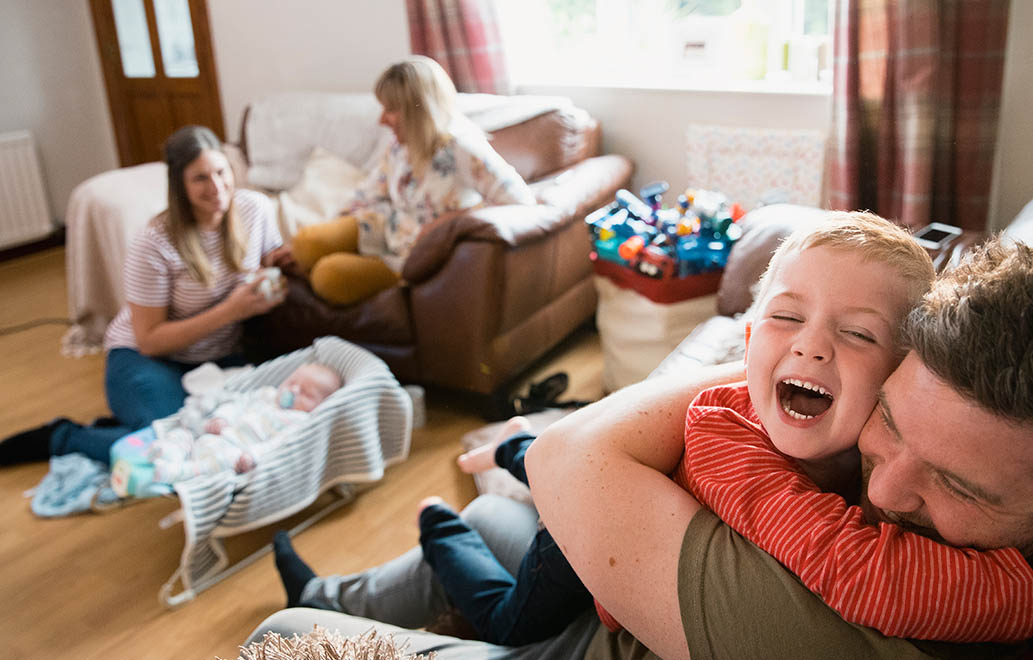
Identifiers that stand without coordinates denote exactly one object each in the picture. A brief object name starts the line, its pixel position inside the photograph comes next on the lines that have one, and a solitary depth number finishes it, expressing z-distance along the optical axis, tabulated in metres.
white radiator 4.61
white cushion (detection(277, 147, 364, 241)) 3.36
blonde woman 2.72
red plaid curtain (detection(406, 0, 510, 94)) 3.50
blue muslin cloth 2.26
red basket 2.43
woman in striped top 2.34
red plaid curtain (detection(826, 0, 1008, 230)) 2.42
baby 1.93
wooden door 4.71
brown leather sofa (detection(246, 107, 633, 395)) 2.50
